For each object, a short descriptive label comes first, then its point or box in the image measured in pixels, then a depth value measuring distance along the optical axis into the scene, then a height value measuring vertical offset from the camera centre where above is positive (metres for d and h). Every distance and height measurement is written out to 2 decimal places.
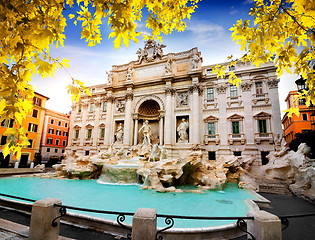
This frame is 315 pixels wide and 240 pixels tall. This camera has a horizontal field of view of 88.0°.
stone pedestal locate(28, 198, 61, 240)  2.64 -1.26
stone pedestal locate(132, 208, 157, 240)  2.35 -1.15
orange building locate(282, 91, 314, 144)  25.59 +4.81
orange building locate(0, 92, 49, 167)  25.75 +2.57
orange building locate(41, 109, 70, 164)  30.89 +1.60
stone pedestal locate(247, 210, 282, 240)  2.28 -1.07
